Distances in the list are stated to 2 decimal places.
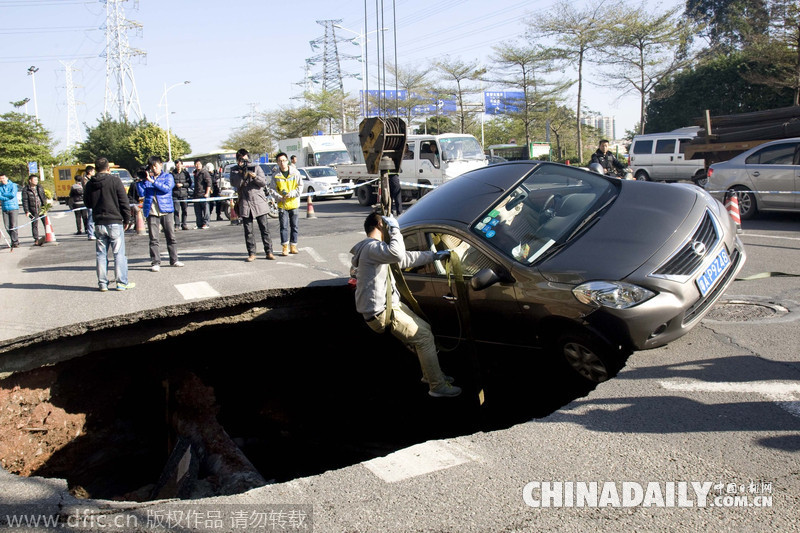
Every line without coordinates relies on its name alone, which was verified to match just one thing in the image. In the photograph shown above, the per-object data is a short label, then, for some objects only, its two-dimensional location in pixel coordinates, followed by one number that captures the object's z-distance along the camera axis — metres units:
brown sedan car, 4.44
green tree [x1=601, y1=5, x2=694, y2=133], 33.47
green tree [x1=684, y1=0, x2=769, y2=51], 29.24
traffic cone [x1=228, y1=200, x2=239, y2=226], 17.07
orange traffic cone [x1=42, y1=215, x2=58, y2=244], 15.73
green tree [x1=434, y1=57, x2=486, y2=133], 48.69
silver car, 11.62
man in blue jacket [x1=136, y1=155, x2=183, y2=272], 10.19
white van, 20.41
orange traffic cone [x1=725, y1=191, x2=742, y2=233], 9.55
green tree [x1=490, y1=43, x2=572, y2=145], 41.06
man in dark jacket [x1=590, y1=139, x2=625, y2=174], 13.80
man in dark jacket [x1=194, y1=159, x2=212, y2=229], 17.84
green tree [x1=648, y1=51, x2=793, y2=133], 32.53
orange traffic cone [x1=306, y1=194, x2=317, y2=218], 18.79
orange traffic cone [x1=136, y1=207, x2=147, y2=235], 16.58
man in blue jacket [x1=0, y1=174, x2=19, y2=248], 14.72
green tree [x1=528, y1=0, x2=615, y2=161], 35.03
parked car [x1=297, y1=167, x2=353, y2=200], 26.42
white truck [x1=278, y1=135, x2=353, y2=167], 33.72
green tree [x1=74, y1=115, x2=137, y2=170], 67.62
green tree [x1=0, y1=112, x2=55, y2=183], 45.81
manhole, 5.64
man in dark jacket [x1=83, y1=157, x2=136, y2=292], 8.61
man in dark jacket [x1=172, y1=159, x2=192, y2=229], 17.53
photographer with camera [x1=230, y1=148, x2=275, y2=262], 10.76
